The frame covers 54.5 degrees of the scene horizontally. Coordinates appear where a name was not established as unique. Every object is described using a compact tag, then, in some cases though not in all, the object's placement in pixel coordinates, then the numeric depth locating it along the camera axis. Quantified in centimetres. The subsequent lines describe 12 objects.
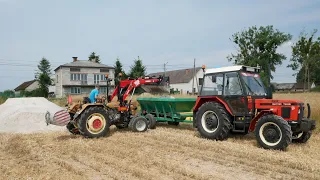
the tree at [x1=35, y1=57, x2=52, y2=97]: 4388
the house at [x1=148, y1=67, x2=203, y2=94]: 5726
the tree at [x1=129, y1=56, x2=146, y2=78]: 3938
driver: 1012
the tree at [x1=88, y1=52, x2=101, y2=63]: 5709
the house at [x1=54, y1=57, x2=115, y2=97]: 4734
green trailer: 1090
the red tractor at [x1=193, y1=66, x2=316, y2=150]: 736
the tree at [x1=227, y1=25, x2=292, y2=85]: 5088
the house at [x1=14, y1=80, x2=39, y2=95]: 6343
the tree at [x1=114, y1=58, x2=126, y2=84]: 4523
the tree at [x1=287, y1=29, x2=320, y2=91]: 3575
